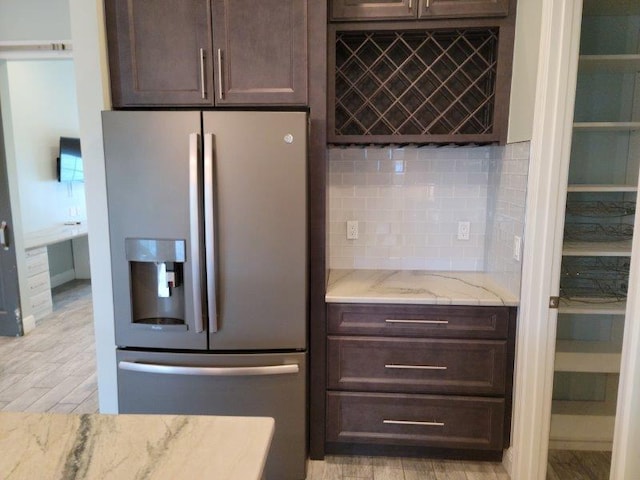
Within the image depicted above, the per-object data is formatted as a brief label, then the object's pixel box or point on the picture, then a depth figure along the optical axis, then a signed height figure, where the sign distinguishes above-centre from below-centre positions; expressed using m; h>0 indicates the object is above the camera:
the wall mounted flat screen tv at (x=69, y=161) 5.22 +0.30
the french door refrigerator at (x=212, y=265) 1.85 -0.34
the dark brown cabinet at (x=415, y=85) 2.15 +0.54
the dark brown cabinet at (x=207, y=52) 1.94 +0.60
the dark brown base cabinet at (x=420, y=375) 2.09 -0.90
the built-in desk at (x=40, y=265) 4.11 -0.75
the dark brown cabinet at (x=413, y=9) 2.04 +0.83
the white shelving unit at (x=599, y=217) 2.14 -0.14
